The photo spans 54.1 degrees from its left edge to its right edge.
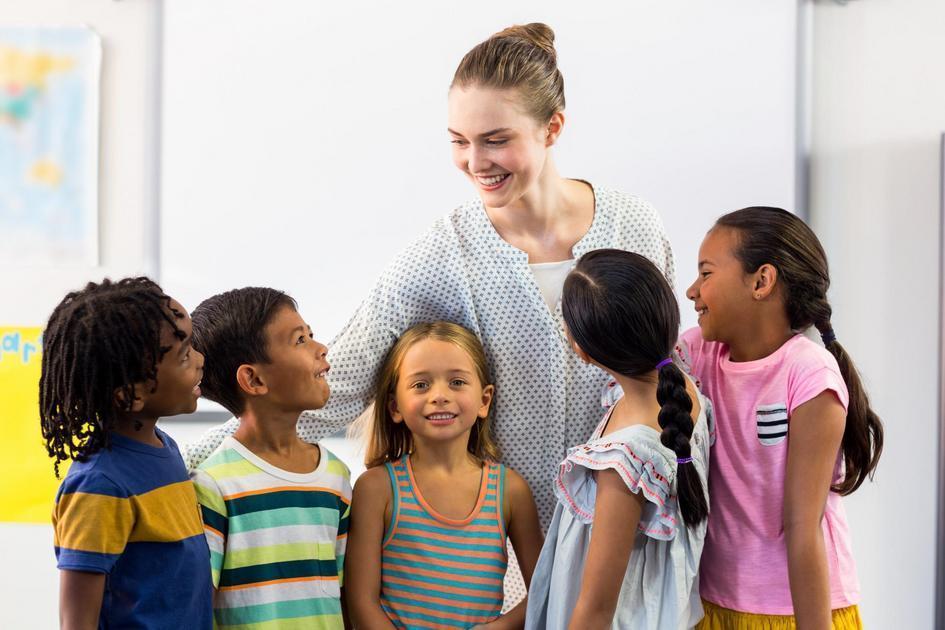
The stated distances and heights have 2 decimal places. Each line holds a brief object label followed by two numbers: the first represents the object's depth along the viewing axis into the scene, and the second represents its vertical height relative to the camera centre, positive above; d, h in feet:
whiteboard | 7.79 +1.63
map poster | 8.07 +1.46
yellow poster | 8.12 -1.22
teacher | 4.86 +0.24
